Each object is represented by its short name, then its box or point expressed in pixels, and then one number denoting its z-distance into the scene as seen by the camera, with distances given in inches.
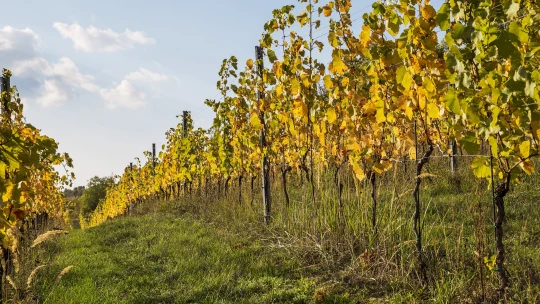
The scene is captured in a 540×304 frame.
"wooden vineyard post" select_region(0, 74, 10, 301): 119.6
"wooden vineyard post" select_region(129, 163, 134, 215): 824.3
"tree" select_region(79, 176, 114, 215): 1806.1
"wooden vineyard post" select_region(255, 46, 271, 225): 249.6
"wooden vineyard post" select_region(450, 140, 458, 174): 332.2
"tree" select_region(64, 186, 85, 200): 3156.7
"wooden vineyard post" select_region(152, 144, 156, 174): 719.1
